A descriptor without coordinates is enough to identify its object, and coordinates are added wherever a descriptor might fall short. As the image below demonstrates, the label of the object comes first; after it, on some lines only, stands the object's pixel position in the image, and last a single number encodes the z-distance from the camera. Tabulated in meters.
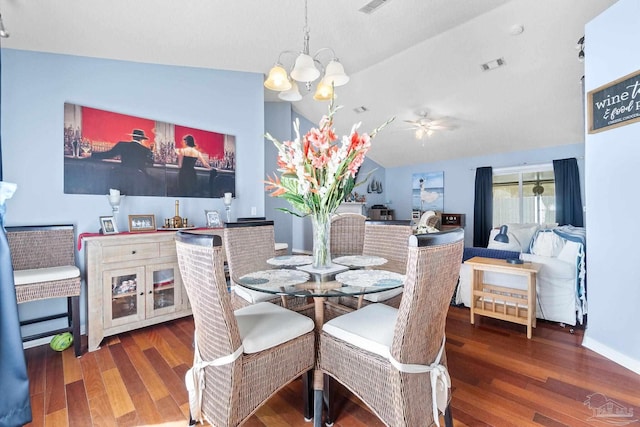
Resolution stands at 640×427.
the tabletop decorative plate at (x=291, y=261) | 1.90
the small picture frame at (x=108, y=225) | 2.54
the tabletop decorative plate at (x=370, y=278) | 1.41
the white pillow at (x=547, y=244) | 2.79
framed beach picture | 7.07
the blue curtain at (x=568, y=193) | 5.31
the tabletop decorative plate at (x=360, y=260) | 1.84
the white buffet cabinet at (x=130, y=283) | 2.28
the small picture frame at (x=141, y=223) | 2.71
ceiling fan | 4.91
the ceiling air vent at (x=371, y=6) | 2.51
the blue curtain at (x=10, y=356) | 1.05
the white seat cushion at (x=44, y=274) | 2.00
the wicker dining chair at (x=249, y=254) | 2.04
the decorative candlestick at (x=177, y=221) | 2.97
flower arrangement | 1.48
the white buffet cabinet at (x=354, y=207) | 6.58
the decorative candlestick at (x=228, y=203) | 3.34
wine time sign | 2.01
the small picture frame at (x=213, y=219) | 3.28
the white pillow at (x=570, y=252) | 2.59
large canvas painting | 2.55
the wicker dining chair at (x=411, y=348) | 1.09
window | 5.78
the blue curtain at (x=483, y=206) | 6.30
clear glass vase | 1.65
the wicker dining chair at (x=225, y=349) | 1.15
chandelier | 2.04
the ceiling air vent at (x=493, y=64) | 3.77
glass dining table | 1.33
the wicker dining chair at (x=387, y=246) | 2.08
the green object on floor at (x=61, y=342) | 2.23
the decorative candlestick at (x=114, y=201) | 2.56
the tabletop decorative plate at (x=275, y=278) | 1.44
